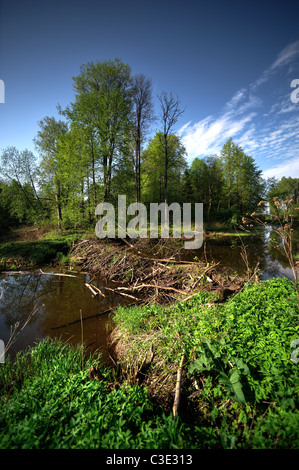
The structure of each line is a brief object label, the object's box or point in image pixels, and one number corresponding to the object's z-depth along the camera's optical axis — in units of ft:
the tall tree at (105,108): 42.68
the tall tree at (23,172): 66.95
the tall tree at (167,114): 63.29
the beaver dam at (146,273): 19.29
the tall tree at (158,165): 81.82
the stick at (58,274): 28.05
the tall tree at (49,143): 62.03
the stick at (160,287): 18.82
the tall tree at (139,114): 60.06
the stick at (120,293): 21.10
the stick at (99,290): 22.62
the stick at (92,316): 16.78
